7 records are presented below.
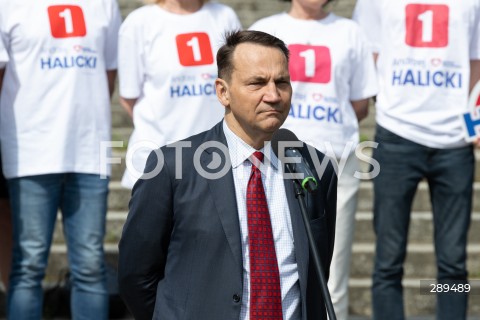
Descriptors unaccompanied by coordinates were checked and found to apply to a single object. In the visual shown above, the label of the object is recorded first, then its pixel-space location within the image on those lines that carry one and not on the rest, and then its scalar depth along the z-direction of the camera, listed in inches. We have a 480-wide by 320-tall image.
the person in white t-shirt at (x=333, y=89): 470.0
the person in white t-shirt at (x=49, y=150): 451.2
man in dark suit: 287.4
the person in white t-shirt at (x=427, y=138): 478.0
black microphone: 284.2
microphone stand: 266.3
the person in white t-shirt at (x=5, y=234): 489.1
